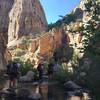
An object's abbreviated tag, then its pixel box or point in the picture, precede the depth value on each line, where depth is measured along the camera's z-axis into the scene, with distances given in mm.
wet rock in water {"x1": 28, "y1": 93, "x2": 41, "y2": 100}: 6266
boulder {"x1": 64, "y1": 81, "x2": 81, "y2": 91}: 8002
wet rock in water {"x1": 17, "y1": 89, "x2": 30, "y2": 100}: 6264
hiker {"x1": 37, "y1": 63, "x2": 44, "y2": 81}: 8963
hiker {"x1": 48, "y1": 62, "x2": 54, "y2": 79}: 9025
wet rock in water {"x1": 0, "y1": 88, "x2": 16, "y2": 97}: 6305
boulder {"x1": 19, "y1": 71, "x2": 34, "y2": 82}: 9035
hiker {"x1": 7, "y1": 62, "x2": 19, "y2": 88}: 7693
